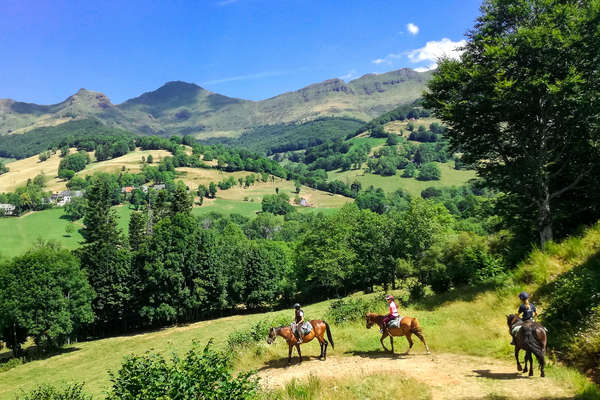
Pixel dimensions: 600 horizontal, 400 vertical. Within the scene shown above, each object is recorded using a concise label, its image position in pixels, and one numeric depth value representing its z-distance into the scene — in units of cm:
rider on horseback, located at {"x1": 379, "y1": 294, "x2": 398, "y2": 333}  1609
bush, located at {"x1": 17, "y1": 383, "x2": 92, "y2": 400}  1212
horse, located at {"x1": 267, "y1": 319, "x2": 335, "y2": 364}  1655
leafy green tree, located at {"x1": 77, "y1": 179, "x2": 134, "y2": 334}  5772
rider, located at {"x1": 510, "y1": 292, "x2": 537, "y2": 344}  1252
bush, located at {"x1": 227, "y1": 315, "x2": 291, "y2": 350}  2203
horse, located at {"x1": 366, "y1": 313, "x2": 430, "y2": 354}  1561
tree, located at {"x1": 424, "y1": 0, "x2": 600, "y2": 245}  1798
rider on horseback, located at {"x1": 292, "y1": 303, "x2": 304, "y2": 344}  1645
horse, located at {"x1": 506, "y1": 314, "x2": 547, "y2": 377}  1188
